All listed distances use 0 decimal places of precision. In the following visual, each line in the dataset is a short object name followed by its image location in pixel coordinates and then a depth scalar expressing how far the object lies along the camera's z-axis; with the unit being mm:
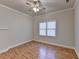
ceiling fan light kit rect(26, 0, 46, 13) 1915
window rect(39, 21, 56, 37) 3433
